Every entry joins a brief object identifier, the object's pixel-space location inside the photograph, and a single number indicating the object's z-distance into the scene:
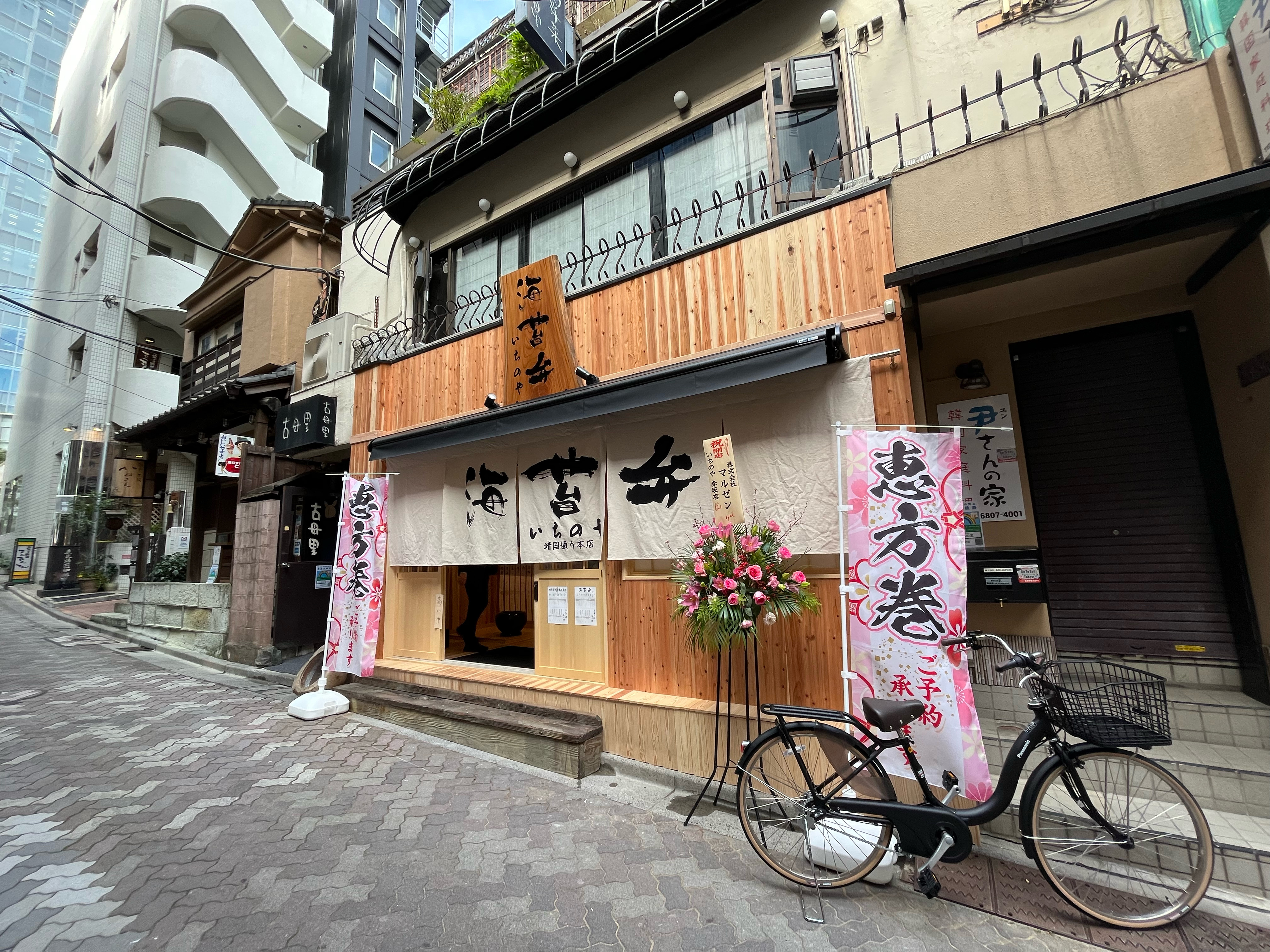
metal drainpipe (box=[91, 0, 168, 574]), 20.36
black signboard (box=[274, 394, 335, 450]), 9.22
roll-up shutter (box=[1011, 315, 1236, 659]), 5.00
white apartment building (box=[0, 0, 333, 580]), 20.72
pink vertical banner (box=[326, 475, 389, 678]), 7.23
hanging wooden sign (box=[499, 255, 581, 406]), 6.21
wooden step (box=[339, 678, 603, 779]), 5.14
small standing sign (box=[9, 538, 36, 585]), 23.44
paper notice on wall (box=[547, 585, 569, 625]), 6.24
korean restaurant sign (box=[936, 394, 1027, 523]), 5.75
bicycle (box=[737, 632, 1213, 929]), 2.99
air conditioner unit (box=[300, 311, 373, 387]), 9.71
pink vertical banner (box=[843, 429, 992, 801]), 3.56
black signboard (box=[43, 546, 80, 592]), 20.97
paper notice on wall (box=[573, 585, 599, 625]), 6.03
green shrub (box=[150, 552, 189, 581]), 14.15
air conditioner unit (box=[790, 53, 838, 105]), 5.57
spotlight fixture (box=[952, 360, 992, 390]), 5.93
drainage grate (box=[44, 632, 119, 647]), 12.91
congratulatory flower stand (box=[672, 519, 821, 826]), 4.10
